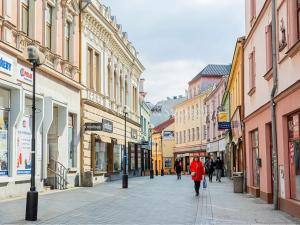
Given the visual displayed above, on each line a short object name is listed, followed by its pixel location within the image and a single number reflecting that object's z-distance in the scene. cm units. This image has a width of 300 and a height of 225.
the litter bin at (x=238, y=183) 2366
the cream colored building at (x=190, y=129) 7475
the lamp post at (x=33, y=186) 1246
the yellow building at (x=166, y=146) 8888
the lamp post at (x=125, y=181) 2695
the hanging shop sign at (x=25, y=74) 1969
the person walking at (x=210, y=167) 3967
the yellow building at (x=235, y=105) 2619
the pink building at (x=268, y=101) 1328
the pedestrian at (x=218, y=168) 3794
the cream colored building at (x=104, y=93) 2961
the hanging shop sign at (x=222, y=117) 3694
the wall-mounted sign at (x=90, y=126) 2881
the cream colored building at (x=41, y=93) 1891
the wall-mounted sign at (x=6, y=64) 1784
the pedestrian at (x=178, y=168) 4478
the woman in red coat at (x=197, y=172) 2169
